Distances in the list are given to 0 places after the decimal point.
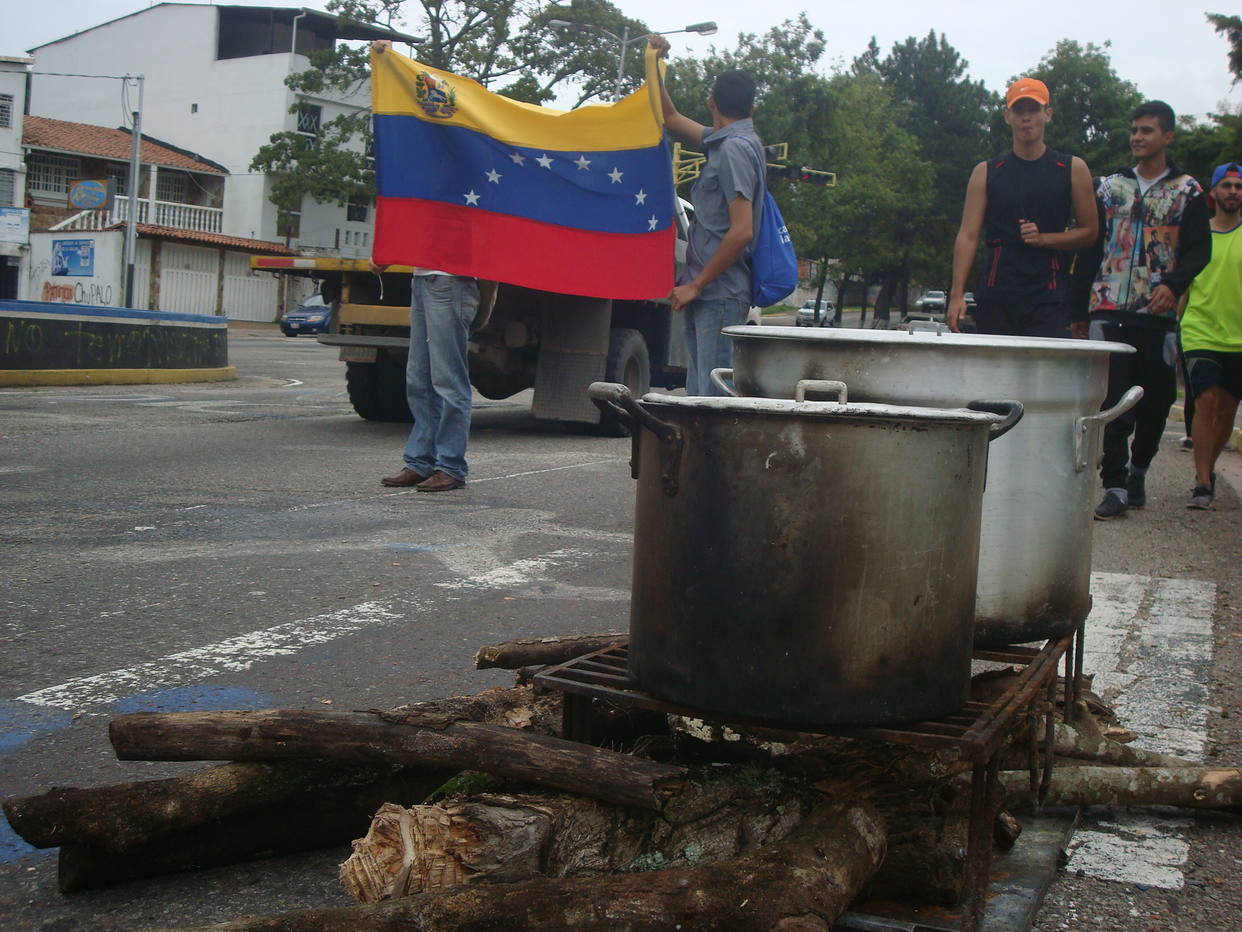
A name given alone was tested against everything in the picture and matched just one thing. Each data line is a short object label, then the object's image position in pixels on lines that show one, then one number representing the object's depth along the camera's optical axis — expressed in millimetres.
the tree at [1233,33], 32312
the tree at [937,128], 71938
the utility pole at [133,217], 38603
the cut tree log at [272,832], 2359
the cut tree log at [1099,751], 3041
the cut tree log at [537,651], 2996
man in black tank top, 5719
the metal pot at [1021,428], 2701
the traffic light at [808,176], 40759
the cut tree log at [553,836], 2029
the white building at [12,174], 43719
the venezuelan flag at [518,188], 7469
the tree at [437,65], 46156
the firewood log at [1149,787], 2863
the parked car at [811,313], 71412
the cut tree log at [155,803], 2262
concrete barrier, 15086
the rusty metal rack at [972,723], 2164
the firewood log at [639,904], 1855
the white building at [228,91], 53250
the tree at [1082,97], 69938
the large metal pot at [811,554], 2174
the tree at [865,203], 66125
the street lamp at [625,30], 37500
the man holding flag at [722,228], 5629
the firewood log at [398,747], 2182
